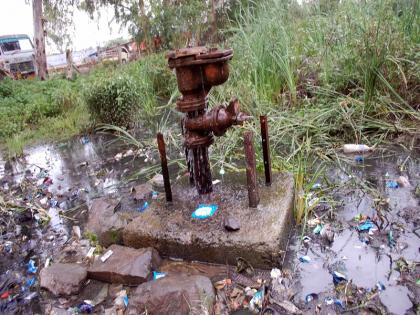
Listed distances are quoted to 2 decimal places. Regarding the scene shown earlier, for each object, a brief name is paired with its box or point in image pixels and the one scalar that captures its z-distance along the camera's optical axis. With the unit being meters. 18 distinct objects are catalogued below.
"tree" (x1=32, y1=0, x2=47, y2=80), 12.91
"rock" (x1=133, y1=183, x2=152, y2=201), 2.72
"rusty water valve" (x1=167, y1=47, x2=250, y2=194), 1.84
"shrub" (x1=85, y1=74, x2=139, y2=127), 4.79
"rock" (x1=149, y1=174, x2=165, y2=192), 2.86
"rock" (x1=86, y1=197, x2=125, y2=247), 2.22
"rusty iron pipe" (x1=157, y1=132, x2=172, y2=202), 2.05
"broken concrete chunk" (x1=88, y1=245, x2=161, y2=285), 1.82
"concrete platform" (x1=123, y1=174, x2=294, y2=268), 1.80
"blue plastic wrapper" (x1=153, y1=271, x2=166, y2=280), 1.82
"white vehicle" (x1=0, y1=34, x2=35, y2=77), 16.17
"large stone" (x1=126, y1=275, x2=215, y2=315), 1.58
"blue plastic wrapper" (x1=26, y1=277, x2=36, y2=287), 2.00
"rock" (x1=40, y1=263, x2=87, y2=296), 1.85
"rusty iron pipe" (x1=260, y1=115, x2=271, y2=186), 1.99
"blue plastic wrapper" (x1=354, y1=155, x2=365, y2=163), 2.80
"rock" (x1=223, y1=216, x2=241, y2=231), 1.86
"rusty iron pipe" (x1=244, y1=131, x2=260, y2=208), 1.83
